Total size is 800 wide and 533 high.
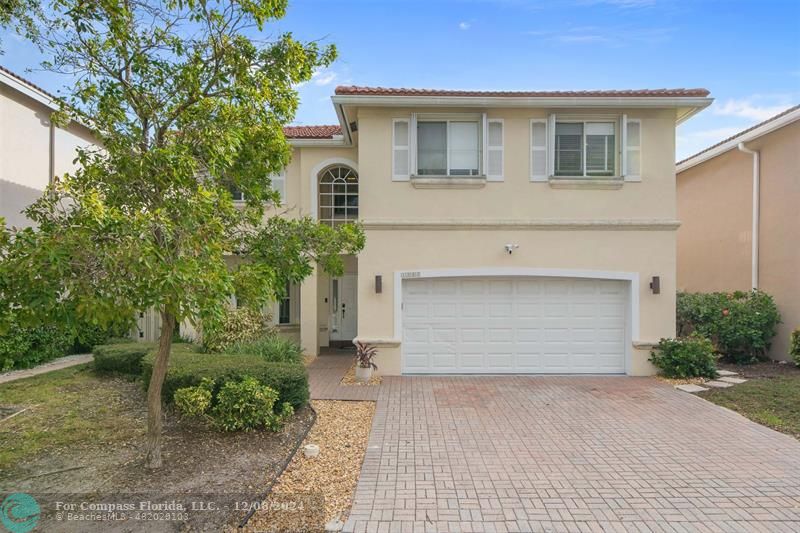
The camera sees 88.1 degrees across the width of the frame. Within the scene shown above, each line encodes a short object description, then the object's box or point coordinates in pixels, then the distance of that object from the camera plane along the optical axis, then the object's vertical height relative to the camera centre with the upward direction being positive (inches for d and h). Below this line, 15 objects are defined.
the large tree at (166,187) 138.0 +32.8
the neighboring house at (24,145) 399.9 +123.0
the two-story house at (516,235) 382.9 +29.9
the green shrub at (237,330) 386.3 -65.0
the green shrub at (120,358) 351.3 -80.8
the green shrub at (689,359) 360.2 -79.9
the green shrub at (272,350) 339.3 -71.4
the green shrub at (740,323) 417.7 -56.4
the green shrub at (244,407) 223.5 -77.5
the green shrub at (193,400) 225.1 -74.4
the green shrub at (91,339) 463.2 -86.3
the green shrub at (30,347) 376.8 -80.8
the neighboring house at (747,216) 426.0 +62.8
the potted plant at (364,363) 363.6 -86.5
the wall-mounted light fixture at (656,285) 380.2 -16.1
